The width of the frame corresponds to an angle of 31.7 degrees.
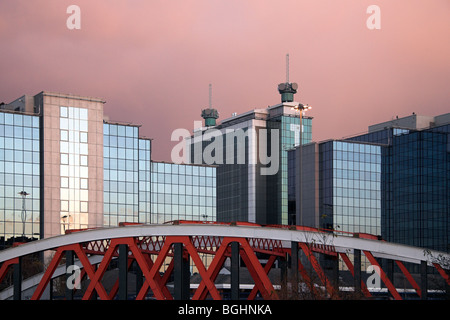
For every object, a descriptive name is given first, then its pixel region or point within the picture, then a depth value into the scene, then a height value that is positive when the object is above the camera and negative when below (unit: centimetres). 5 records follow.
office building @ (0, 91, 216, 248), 13225 -145
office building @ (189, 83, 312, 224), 19925 -1478
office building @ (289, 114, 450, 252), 13875 -451
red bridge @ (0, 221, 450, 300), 5938 -709
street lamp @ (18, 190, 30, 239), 13262 -925
